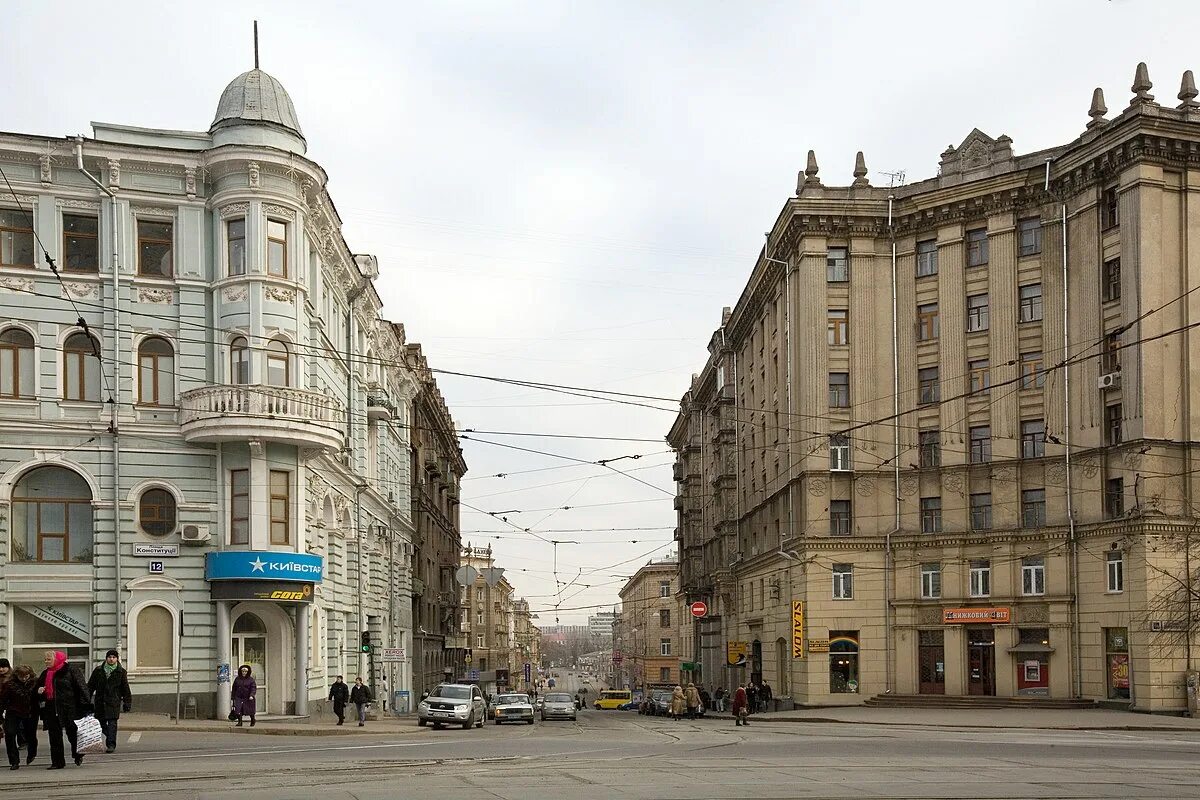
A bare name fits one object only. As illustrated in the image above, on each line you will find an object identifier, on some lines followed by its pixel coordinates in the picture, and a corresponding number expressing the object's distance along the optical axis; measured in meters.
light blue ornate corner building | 35.28
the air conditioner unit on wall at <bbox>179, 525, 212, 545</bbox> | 35.62
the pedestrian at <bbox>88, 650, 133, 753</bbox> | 22.05
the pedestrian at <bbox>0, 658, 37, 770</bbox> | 19.31
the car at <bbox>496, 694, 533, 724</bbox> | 51.94
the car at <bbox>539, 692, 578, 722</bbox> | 58.69
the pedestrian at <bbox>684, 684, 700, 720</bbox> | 53.53
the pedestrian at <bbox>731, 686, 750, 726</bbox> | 41.03
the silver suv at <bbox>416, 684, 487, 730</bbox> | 41.81
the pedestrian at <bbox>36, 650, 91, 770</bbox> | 19.08
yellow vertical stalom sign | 51.47
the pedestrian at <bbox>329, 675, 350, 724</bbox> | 37.03
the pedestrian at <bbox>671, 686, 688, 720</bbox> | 52.34
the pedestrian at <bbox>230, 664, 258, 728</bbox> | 32.72
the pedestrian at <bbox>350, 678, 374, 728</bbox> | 39.11
